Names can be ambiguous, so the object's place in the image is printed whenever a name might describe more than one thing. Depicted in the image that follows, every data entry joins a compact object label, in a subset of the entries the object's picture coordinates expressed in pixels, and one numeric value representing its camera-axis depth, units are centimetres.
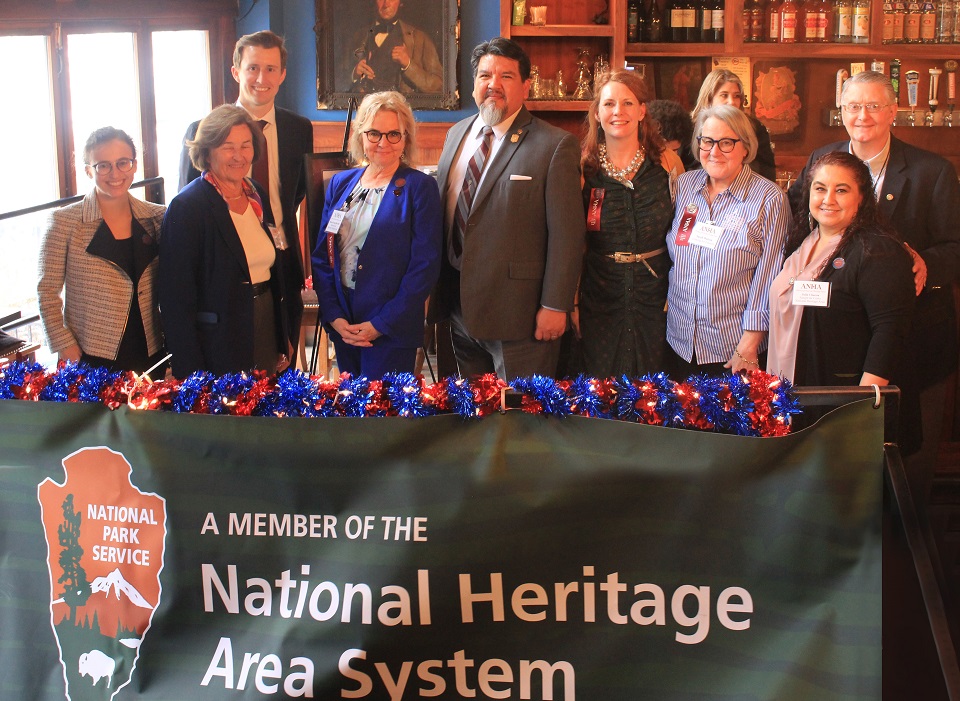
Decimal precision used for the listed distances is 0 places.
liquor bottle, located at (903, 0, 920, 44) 572
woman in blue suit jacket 320
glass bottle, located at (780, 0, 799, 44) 573
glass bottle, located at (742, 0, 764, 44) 576
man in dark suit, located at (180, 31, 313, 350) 378
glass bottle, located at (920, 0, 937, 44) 573
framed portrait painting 629
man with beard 322
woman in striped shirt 300
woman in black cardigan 268
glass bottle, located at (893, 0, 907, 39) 573
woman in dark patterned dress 318
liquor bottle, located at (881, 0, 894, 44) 573
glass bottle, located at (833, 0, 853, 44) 572
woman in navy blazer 298
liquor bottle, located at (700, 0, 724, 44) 571
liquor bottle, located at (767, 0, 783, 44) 575
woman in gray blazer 295
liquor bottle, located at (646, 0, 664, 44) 579
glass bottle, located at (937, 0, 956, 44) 571
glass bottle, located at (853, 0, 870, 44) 570
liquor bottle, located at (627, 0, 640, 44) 583
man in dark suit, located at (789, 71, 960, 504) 323
